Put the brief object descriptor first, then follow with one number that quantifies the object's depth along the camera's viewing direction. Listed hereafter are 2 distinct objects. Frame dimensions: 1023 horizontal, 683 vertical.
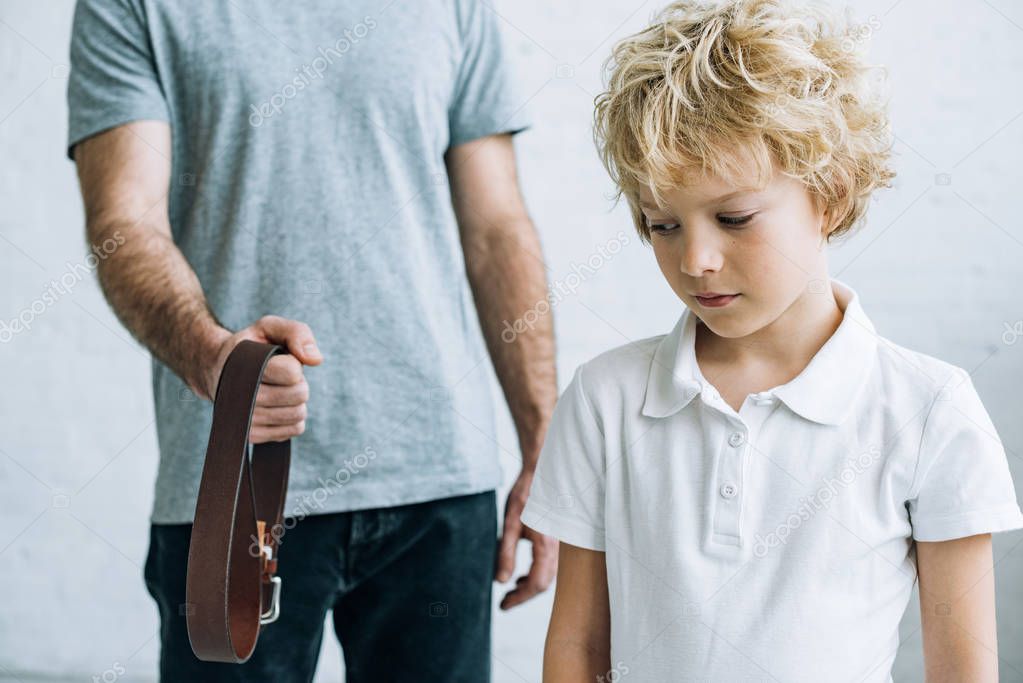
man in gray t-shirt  1.07
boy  0.75
